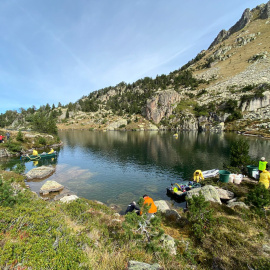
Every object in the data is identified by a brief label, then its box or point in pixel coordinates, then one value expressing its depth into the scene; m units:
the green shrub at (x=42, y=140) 63.19
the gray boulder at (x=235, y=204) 14.21
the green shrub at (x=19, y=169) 30.05
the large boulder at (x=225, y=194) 18.98
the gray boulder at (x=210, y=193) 16.39
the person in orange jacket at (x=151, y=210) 11.84
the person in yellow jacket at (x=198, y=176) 25.43
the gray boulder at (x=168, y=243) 7.57
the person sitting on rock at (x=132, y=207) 15.12
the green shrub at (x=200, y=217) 9.04
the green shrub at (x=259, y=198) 10.55
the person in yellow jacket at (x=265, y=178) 14.58
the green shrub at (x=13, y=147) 49.62
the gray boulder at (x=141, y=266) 5.45
